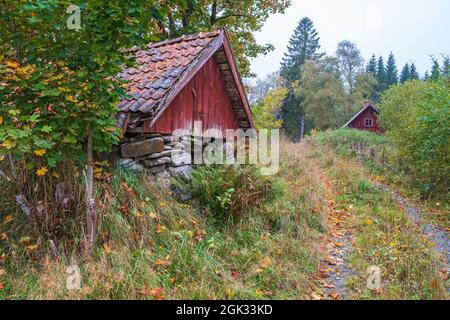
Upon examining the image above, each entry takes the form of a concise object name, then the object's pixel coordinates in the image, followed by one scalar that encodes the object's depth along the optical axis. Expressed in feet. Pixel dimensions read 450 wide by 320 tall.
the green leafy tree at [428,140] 28.49
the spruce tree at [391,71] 164.14
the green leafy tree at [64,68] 11.71
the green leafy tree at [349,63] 119.03
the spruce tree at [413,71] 170.21
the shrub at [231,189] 18.30
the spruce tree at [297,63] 118.01
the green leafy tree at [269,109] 53.72
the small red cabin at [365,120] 101.86
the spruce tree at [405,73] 174.09
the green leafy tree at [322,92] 107.04
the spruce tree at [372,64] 169.66
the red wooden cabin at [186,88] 16.97
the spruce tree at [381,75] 163.73
